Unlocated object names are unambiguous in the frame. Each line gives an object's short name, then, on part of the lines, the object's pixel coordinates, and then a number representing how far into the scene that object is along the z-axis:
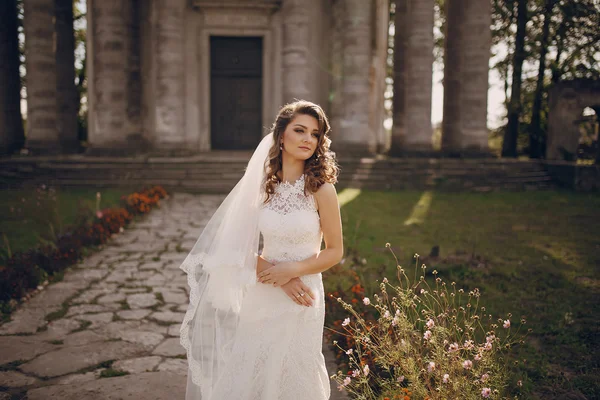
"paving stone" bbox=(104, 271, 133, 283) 6.36
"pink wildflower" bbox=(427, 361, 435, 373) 2.50
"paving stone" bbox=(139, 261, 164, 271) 6.88
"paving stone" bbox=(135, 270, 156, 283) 6.41
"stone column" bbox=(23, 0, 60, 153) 15.57
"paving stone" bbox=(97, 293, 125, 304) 5.59
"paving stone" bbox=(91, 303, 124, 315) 5.36
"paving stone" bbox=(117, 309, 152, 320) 5.16
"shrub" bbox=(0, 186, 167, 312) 5.66
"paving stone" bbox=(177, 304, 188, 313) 5.42
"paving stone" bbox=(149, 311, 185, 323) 5.14
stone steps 13.41
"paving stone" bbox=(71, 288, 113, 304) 5.56
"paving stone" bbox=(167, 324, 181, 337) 4.79
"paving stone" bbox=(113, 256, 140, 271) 6.88
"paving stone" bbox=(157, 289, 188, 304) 5.68
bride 2.72
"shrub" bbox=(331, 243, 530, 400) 2.65
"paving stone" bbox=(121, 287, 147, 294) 5.94
